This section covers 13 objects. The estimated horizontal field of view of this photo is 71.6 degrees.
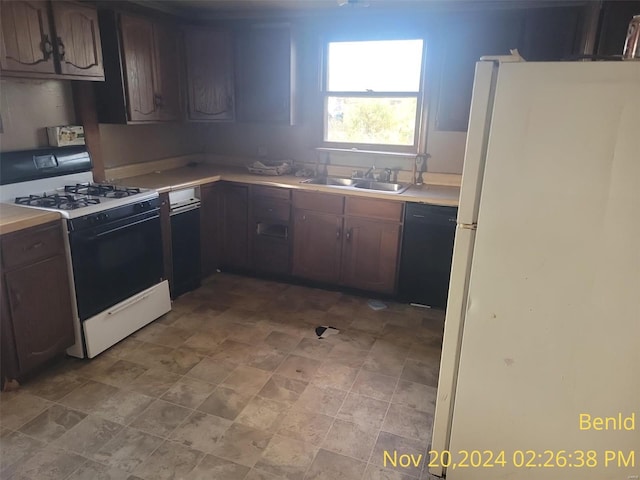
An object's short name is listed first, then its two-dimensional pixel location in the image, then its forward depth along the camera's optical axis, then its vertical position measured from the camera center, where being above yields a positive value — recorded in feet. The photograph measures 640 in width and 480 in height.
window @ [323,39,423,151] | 11.80 +0.73
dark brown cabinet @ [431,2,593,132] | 9.91 +1.92
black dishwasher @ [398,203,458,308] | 10.31 -3.04
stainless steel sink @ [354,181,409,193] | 11.97 -1.71
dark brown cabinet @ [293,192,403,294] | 10.91 -2.98
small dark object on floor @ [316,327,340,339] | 9.84 -4.60
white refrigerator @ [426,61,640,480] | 4.37 -1.60
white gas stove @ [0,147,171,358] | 8.23 -2.38
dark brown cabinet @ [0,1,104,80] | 7.64 +1.28
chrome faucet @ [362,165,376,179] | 12.43 -1.41
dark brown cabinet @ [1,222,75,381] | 7.20 -3.13
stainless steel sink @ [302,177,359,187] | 12.65 -1.70
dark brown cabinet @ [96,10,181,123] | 10.01 +1.05
